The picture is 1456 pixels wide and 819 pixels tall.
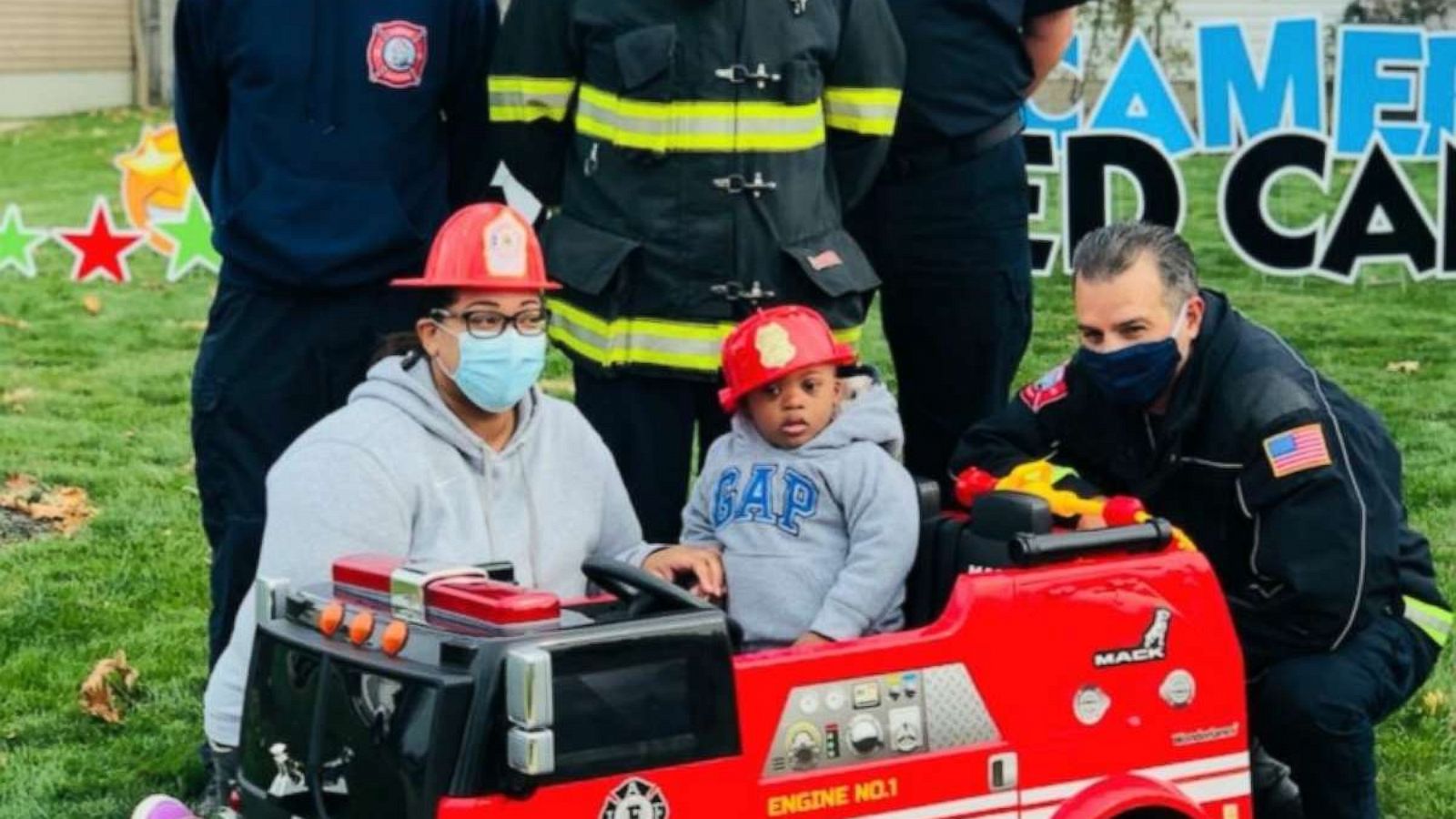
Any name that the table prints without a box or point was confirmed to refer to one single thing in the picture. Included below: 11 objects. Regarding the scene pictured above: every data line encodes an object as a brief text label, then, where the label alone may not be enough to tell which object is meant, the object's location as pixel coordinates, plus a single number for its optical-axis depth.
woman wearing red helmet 4.26
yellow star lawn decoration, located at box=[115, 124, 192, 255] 13.64
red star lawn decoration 13.92
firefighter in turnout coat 5.01
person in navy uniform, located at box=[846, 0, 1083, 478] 5.86
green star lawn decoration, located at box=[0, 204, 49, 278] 13.85
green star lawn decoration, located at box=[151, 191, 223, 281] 13.75
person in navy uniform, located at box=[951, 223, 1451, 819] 4.66
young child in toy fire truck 4.60
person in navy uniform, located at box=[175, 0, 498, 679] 5.22
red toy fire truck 3.60
